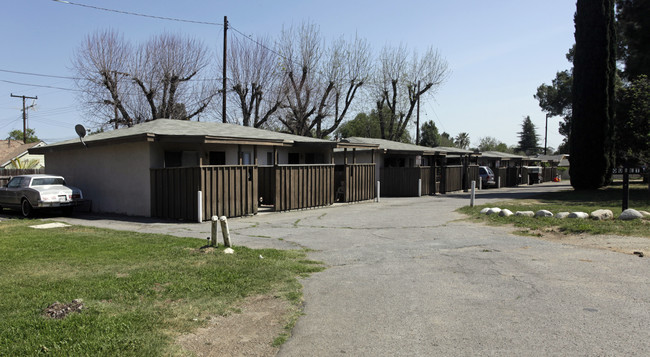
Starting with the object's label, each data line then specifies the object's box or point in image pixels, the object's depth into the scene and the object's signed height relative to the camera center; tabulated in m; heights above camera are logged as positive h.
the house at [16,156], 41.17 +1.13
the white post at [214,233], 9.22 -1.37
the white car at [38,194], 16.27 -1.00
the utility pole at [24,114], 53.06 +6.50
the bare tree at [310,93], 35.22 +6.16
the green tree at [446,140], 92.44 +5.91
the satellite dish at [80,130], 18.08 +1.53
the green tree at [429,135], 79.42 +5.95
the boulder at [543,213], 13.80 -1.44
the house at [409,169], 27.20 -0.09
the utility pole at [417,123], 45.97 +4.64
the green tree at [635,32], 26.38 +8.30
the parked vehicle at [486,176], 35.78 -0.68
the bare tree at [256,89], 33.28 +5.98
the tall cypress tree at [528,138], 102.69 +6.89
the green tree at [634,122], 23.23 +2.49
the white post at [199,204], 14.51 -1.20
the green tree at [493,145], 108.30 +5.71
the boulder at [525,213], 14.18 -1.48
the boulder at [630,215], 12.32 -1.33
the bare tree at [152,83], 31.16 +6.03
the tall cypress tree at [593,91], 24.17 +4.21
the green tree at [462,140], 104.06 +6.50
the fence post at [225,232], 9.15 -1.34
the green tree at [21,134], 71.76 +5.62
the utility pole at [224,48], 25.64 +7.13
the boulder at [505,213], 14.48 -1.49
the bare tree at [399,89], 45.28 +8.11
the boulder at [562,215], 13.44 -1.45
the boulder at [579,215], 13.20 -1.42
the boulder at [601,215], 12.84 -1.38
